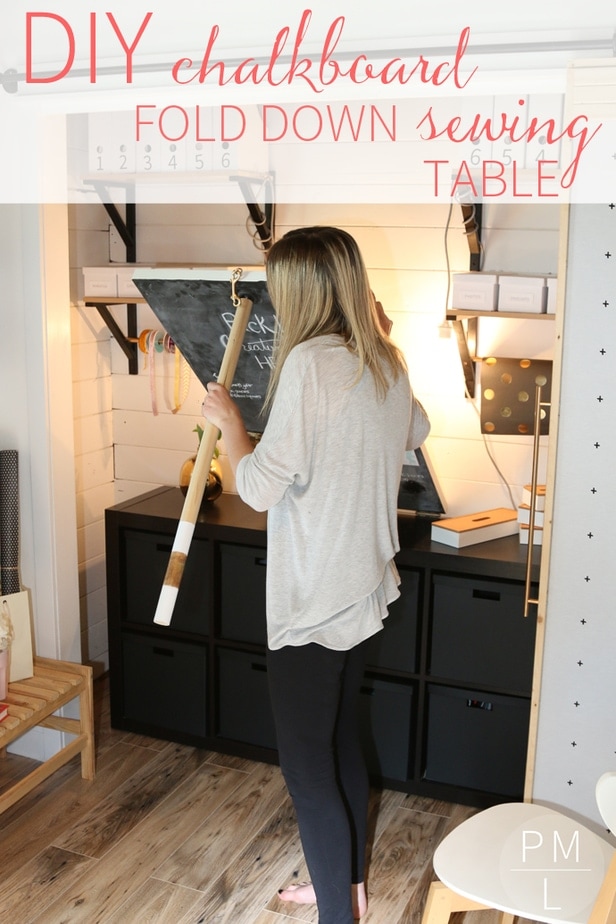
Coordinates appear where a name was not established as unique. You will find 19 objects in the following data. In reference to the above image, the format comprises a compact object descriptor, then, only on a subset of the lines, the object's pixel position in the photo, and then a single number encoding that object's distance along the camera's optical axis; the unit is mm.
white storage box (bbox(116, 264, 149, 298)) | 3018
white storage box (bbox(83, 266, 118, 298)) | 3039
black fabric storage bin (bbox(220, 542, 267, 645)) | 2826
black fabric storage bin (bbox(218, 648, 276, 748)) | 2883
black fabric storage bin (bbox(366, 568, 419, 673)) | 2662
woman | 1824
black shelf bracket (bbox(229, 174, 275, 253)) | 2859
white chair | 1637
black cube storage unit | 2609
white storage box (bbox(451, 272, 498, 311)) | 2525
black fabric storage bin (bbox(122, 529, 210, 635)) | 2900
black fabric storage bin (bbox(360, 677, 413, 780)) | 2729
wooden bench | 2463
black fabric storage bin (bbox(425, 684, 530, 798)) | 2625
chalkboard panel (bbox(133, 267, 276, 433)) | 2271
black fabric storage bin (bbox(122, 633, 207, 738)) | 2973
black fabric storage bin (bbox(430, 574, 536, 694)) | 2570
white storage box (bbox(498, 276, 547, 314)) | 2490
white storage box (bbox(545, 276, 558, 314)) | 2480
